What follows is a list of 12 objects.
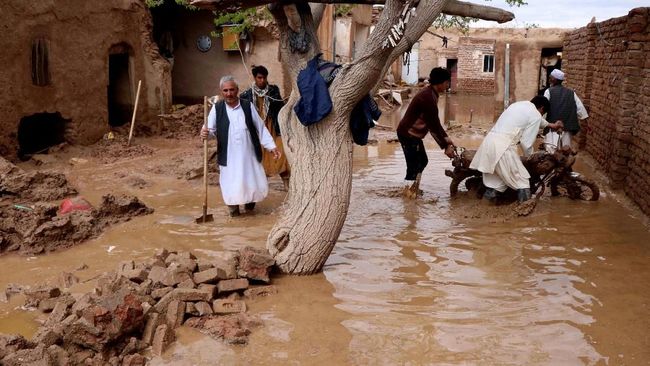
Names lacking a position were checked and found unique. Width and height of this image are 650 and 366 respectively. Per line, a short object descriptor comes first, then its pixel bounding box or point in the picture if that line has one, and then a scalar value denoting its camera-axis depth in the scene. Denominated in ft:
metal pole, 59.77
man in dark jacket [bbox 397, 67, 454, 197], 25.49
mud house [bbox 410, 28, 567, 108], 59.52
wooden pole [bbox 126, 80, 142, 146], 38.88
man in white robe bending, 23.98
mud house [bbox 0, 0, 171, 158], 33.12
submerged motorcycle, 25.04
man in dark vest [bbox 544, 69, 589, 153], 30.63
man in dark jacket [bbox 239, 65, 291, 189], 26.48
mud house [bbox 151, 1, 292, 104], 52.39
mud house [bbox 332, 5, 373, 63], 68.84
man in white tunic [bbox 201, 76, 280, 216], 22.70
